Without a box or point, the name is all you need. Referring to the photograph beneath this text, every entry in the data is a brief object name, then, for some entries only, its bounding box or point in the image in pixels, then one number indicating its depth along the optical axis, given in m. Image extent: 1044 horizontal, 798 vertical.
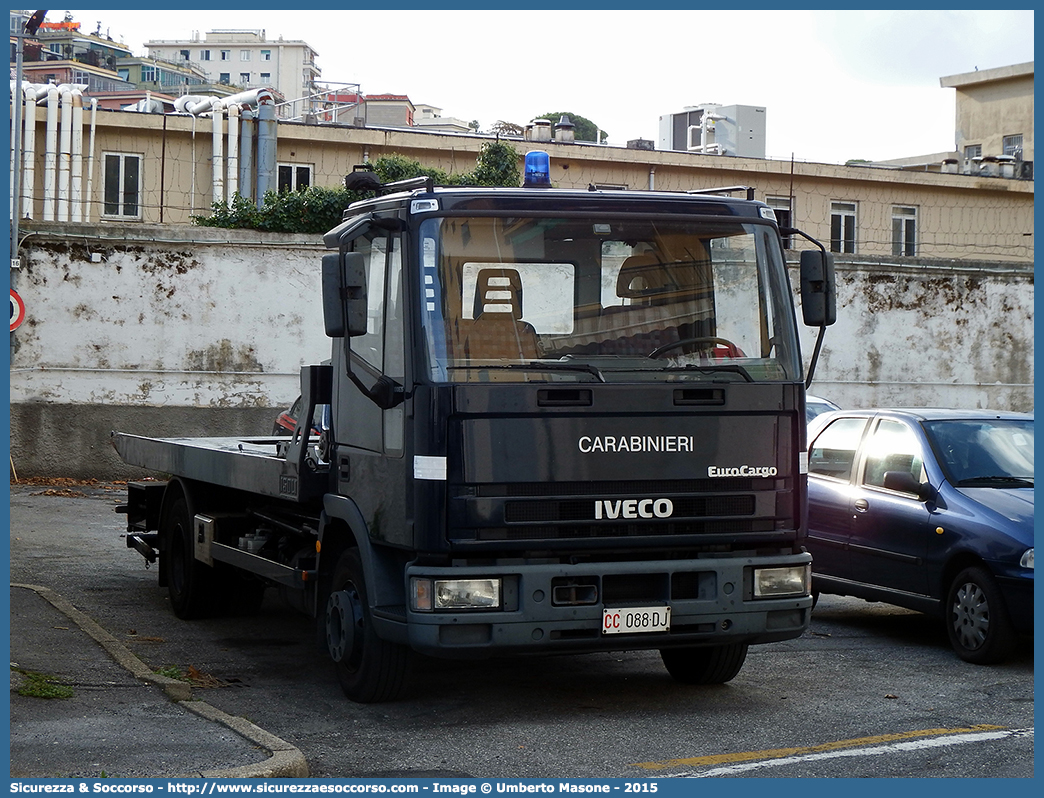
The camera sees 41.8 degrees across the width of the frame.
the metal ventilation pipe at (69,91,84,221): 26.12
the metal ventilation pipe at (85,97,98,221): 27.04
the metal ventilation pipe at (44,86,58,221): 25.83
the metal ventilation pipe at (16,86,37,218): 25.86
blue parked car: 8.32
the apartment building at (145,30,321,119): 102.31
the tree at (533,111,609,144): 81.46
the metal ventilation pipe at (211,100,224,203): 27.08
